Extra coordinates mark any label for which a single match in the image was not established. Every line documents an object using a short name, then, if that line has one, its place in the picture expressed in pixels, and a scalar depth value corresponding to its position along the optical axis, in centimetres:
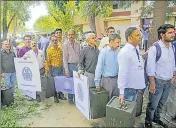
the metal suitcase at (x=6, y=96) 284
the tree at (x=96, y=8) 575
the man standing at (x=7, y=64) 303
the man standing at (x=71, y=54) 284
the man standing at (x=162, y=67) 194
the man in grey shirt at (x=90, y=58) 252
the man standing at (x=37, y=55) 301
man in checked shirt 297
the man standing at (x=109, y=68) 218
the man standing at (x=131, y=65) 182
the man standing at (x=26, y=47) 312
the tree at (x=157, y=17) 386
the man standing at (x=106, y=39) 325
